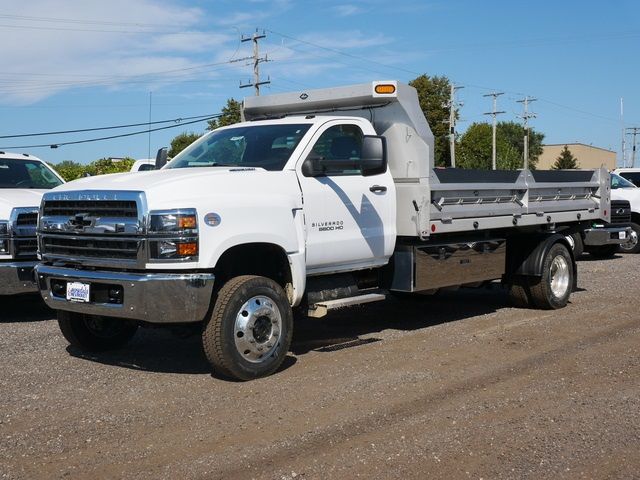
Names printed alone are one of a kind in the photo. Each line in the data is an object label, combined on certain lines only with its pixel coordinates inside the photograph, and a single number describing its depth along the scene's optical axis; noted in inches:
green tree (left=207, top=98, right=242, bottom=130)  1796.3
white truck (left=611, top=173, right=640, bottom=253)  742.5
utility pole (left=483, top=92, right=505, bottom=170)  2913.4
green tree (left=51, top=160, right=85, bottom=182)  1244.0
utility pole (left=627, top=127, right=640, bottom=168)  4284.0
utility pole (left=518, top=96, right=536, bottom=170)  3184.1
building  4493.1
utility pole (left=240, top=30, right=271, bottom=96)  1950.1
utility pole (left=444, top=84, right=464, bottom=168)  1995.6
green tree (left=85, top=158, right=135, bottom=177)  1176.8
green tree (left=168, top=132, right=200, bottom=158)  2337.2
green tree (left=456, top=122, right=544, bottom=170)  2901.1
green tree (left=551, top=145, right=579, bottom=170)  3892.2
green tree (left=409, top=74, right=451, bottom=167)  2212.1
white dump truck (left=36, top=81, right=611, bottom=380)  246.2
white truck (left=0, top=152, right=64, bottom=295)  361.1
